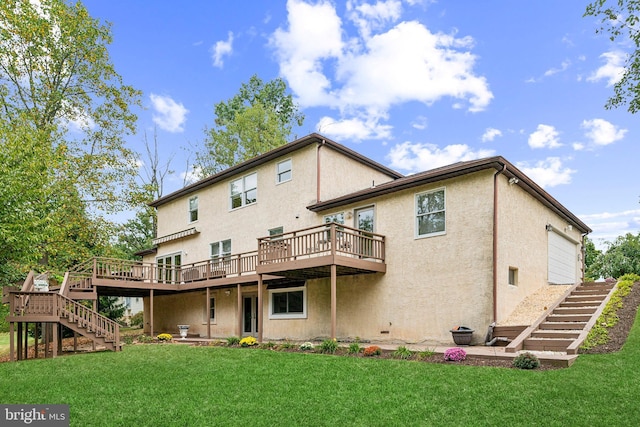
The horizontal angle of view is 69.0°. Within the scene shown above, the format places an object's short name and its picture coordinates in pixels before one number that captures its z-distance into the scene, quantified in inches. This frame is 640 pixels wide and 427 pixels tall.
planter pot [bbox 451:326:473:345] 479.2
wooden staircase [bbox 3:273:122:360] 542.3
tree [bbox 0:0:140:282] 856.9
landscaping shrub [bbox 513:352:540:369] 343.9
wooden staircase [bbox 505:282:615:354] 411.2
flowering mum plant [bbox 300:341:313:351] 505.0
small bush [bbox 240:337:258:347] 584.4
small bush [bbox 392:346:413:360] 418.0
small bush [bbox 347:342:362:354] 462.6
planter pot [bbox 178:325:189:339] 790.8
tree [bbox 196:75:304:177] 1408.7
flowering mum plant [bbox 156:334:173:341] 749.9
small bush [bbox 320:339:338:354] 479.2
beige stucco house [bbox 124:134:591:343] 517.0
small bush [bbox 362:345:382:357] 442.6
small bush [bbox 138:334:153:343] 739.4
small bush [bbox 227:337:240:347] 606.9
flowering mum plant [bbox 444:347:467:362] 383.1
